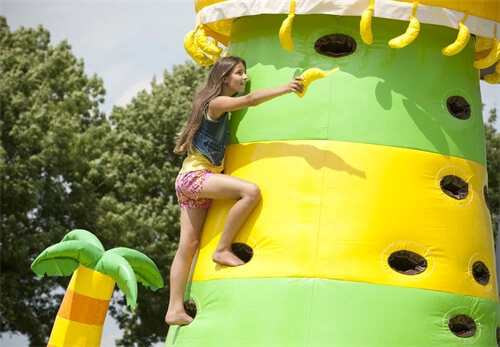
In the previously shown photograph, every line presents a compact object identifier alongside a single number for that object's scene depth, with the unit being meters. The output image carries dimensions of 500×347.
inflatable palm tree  13.65
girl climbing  12.59
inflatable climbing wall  12.11
